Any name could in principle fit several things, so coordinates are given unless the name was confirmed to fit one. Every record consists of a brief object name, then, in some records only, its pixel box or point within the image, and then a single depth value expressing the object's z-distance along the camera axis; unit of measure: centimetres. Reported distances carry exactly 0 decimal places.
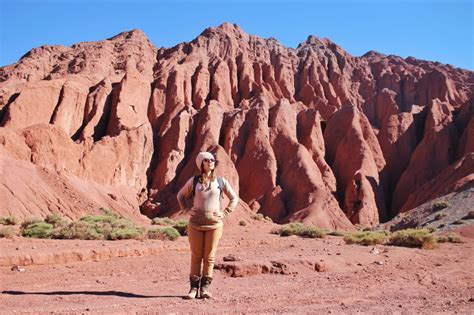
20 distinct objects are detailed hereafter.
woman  822
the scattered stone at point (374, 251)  1631
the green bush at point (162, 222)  3073
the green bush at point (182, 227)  2374
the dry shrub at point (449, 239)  2105
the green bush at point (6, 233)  1642
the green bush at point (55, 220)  2222
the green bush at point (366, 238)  2072
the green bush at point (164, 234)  1914
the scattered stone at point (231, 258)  1262
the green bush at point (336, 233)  2839
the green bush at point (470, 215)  2558
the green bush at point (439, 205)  3025
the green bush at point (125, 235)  1808
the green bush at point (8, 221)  2161
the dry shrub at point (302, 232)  2555
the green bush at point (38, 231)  1747
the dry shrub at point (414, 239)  1864
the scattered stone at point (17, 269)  1092
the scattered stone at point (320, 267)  1192
